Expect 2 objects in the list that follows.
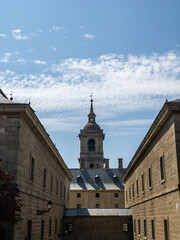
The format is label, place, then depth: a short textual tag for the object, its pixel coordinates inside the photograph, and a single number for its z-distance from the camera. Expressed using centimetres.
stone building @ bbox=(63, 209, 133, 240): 2959
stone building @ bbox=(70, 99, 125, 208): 5162
